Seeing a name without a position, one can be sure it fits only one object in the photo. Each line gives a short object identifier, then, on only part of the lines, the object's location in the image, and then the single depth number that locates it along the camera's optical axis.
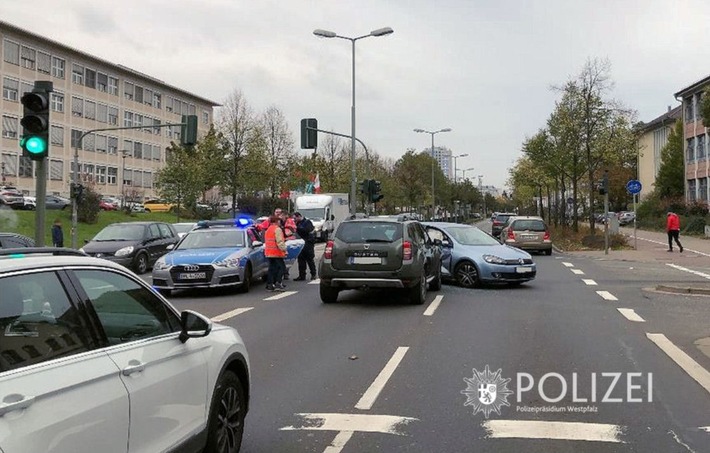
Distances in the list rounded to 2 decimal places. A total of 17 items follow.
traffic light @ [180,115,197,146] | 27.78
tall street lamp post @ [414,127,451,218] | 64.56
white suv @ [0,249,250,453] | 2.69
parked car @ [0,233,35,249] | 12.21
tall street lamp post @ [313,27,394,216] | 33.03
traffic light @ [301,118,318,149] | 27.11
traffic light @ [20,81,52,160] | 9.23
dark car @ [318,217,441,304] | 12.41
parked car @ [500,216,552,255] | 28.80
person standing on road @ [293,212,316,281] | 17.36
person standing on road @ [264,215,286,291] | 15.13
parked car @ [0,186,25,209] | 49.28
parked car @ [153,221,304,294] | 14.29
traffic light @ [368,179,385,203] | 32.62
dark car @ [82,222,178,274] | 20.30
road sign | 29.59
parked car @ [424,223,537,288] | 15.35
